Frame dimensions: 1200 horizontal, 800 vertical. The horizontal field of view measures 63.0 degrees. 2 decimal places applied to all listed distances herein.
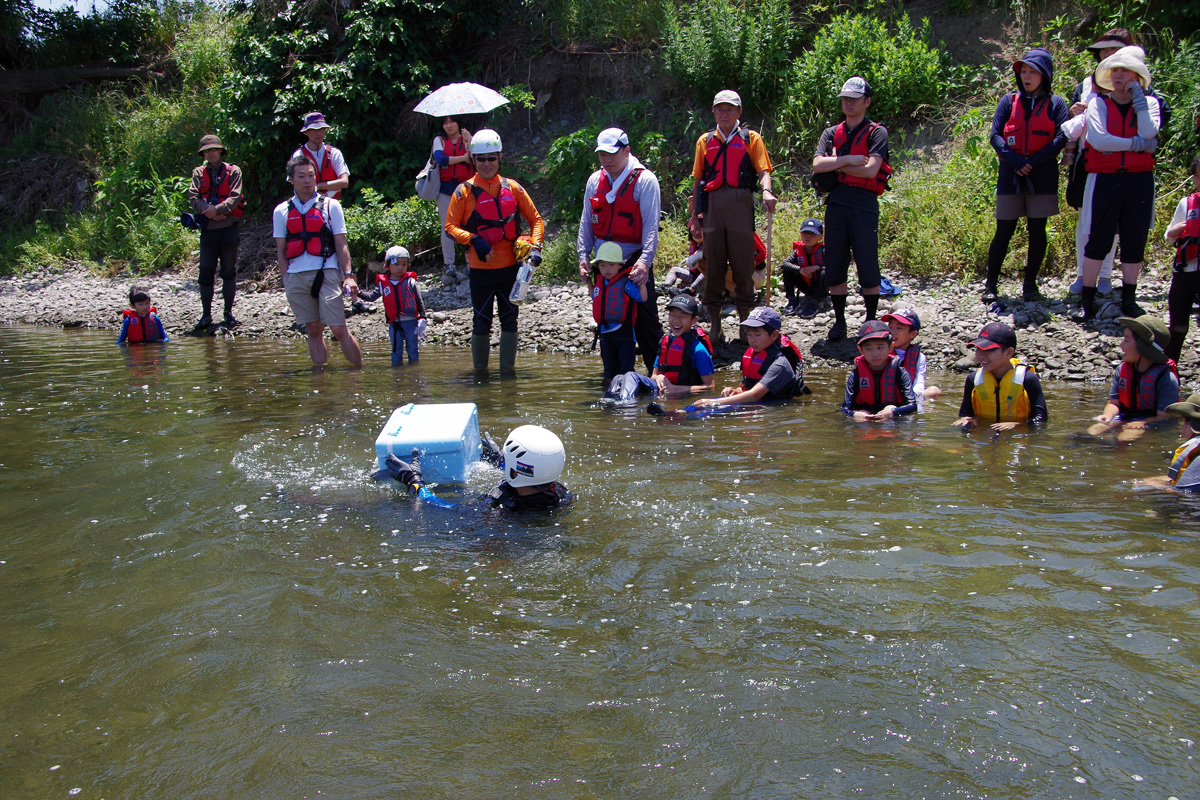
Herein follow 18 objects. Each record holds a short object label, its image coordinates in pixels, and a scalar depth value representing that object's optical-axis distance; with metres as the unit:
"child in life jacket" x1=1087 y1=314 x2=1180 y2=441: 6.54
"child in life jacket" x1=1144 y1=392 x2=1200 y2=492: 5.27
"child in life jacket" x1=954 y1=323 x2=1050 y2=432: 7.00
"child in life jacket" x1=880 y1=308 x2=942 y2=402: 7.85
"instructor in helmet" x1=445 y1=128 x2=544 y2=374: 9.05
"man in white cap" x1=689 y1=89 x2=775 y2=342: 9.10
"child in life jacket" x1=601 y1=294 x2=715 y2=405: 8.35
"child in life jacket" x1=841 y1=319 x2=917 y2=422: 7.43
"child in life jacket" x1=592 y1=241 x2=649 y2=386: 8.45
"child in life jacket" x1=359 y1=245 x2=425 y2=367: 10.27
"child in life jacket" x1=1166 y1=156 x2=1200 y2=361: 7.57
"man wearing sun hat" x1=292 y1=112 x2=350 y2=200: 11.11
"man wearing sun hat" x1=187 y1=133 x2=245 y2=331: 12.17
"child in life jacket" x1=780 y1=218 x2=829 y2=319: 10.66
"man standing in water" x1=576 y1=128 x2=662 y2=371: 8.45
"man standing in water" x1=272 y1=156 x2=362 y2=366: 9.13
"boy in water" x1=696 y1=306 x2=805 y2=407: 7.95
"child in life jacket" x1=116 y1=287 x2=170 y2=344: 11.95
